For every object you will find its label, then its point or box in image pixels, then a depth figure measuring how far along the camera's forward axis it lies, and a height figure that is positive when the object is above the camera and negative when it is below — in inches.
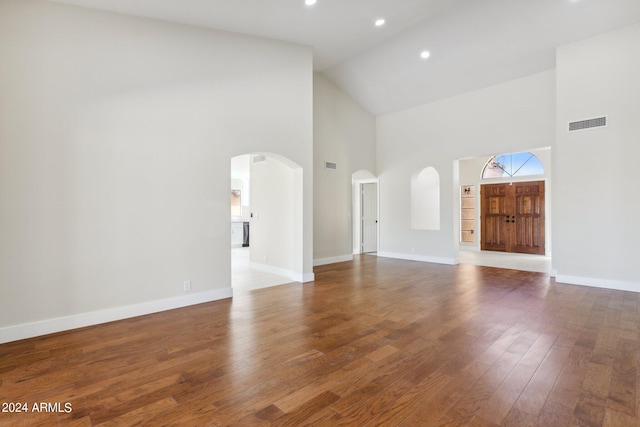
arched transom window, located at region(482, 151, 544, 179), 361.7 +59.2
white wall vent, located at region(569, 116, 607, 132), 199.9 +59.7
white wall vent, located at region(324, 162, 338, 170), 295.4 +48.0
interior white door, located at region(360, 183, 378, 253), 373.4 -1.9
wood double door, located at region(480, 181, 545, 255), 359.6 -2.3
